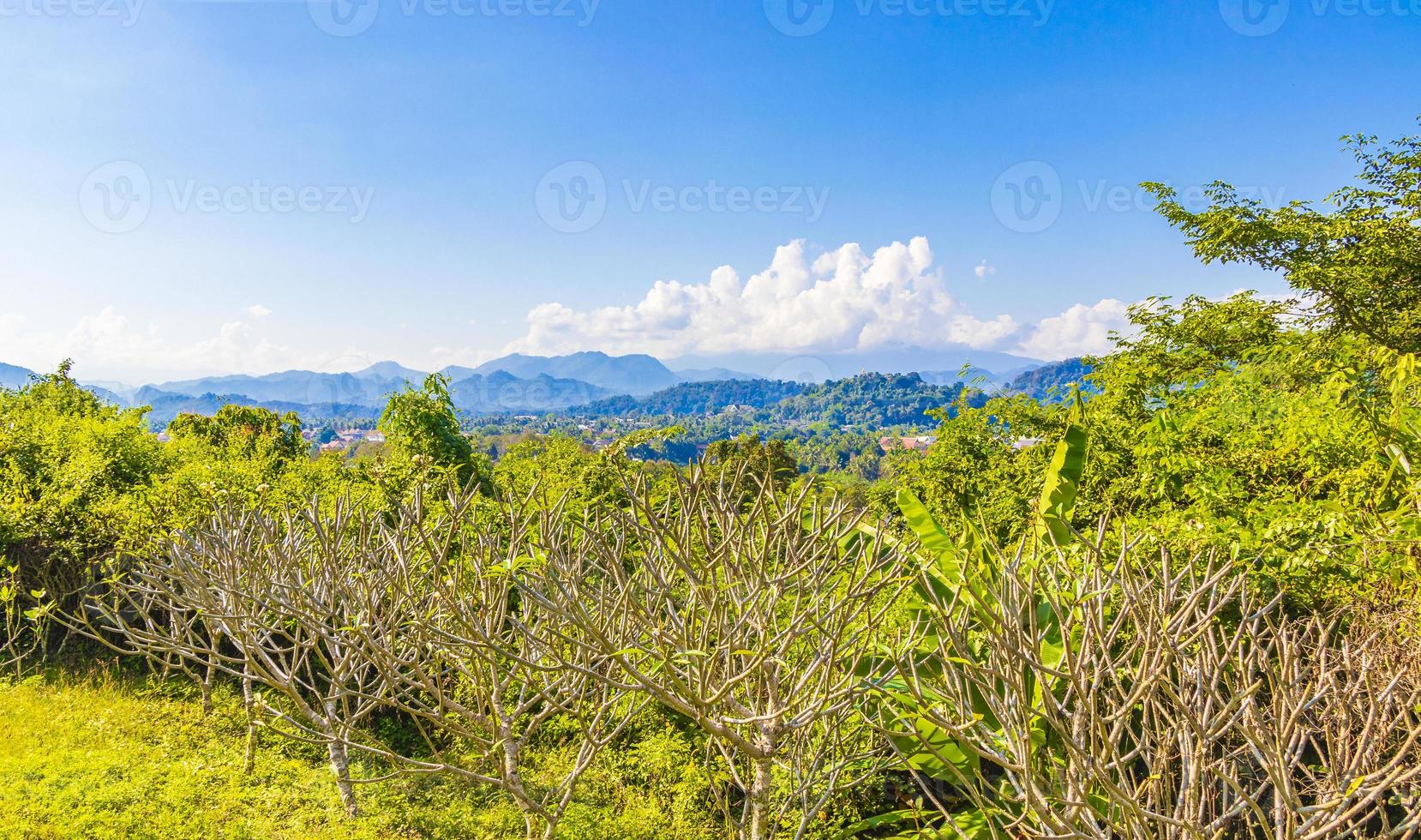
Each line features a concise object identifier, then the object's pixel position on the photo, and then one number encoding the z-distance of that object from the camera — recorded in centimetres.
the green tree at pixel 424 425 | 901
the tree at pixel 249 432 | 946
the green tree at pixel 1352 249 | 1027
